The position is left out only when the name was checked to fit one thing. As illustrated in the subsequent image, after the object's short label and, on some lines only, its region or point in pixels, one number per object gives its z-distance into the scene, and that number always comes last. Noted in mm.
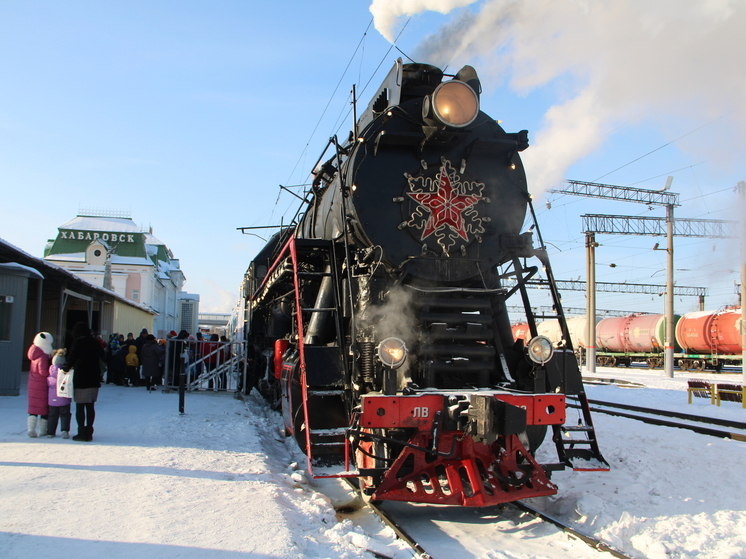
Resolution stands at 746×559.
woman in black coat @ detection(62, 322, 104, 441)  7105
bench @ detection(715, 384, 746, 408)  13415
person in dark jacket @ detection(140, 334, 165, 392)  14125
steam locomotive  4945
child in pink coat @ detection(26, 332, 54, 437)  7086
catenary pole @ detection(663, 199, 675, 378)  21817
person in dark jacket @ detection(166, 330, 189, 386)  14492
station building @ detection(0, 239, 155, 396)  10867
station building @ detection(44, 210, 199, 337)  45562
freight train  26031
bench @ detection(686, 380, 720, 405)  13993
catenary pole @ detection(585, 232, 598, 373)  24391
